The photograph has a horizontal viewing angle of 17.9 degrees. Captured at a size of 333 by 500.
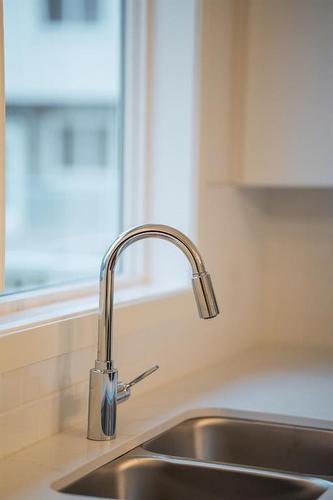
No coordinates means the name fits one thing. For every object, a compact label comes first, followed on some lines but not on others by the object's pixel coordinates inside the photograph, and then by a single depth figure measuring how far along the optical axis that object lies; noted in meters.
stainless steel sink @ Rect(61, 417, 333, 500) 1.87
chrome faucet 1.94
